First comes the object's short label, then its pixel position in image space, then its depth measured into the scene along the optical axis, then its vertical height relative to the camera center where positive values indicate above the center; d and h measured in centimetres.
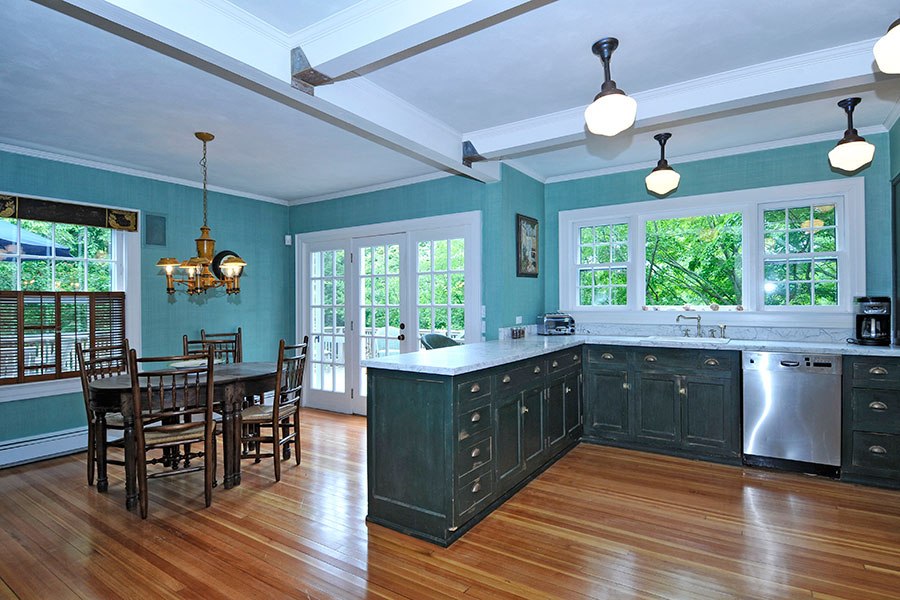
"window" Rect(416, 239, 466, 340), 484 +15
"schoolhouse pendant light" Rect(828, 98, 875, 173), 326 +98
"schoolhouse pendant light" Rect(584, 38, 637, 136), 240 +93
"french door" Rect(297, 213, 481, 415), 484 +9
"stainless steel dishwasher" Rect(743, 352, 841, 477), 344 -81
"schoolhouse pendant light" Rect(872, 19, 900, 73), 195 +99
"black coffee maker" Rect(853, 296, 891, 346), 351 -16
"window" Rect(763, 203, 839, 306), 404 +36
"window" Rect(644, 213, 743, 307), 457 +37
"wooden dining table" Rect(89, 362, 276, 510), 305 -63
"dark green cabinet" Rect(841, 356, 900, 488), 327 -83
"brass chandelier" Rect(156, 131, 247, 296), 355 +26
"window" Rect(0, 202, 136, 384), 400 +13
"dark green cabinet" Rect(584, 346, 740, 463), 377 -81
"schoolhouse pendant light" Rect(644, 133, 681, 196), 388 +97
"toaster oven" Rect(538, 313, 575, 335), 476 -22
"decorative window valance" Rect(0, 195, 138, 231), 398 +80
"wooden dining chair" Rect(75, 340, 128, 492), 333 -80
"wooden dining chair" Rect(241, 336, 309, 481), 357 -81
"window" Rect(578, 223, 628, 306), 491 +36
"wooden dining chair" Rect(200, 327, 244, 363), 471 -41
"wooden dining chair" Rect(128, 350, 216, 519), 292 -65
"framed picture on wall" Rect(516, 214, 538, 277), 476 +54
